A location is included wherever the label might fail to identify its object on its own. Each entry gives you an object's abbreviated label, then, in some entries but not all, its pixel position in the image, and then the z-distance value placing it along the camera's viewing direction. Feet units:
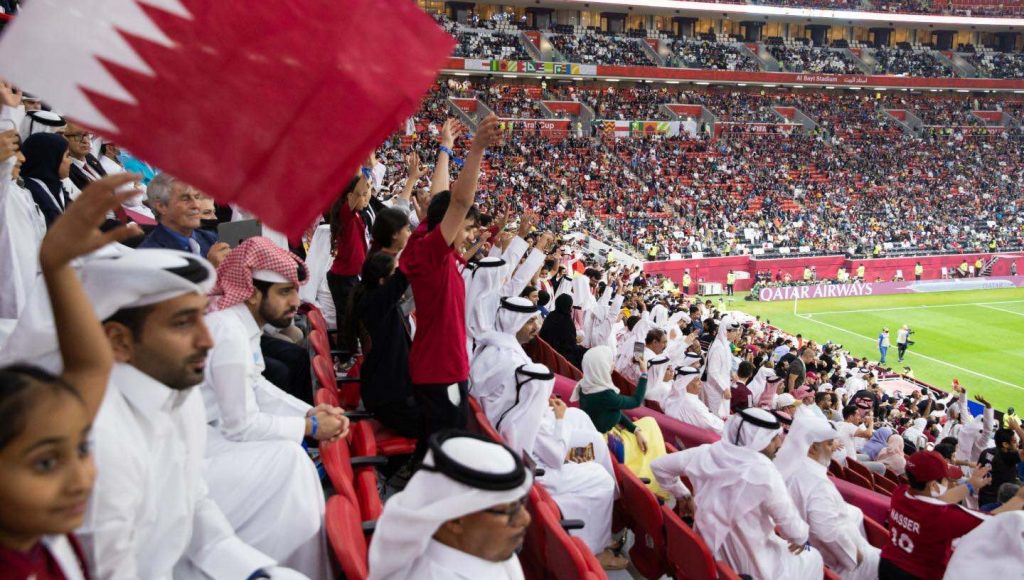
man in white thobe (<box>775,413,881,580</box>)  16.83
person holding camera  78.89
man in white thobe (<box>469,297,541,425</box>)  17.70
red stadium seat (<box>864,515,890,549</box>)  19.20
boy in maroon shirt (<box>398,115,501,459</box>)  13.66
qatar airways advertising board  101.51
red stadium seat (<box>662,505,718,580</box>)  13.98
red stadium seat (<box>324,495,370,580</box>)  8.95
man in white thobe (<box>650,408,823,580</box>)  14.73
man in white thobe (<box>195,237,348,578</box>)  9.57
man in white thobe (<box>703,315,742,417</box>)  32.12
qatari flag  7.25
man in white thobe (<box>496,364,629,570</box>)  16.38
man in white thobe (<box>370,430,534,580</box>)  7.52
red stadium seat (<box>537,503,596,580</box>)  11.18
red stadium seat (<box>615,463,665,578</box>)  15.78
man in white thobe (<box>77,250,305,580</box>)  6.54
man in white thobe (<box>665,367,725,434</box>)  26.96
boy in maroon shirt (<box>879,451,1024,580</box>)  15.90
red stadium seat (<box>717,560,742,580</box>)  13.73
